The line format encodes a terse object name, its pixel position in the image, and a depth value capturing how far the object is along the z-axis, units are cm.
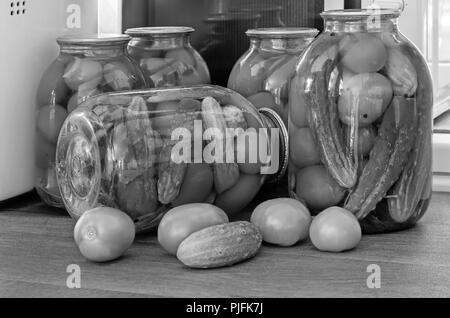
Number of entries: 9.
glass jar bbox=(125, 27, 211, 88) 161
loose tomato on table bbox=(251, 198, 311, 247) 140
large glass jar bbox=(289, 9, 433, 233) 140
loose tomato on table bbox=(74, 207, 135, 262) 134
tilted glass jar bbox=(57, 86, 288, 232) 141
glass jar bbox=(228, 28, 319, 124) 155
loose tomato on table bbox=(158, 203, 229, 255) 136
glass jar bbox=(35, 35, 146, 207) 152
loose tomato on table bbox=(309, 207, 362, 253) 137
